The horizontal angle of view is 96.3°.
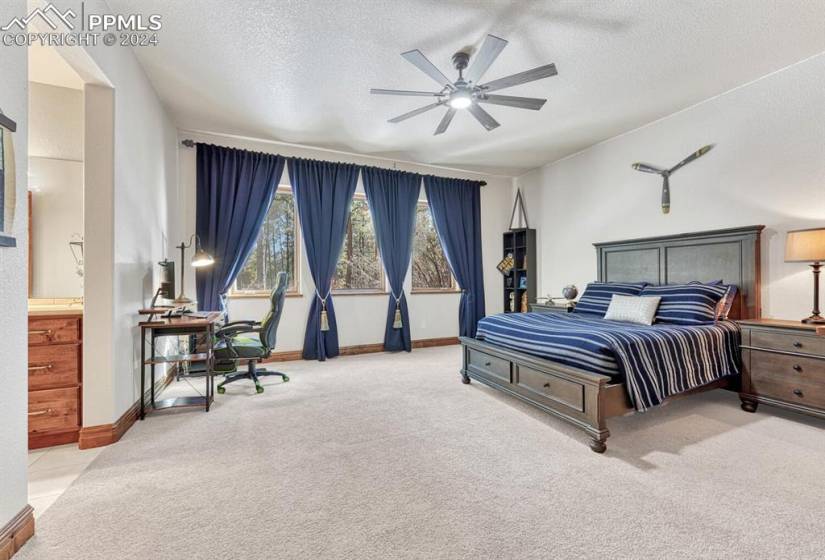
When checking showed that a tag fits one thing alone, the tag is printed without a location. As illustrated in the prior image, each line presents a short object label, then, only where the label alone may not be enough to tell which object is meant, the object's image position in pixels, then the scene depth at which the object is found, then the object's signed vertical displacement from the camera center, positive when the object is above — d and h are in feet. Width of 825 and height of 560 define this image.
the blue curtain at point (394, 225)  17.57 +2.74
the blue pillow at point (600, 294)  13.37 -0.48
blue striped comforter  8.21 -1.68
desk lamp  11.55 +0.69
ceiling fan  8.02 +4.84
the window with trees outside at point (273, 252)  16.06 +1.29
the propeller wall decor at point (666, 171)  12.75 +4.15
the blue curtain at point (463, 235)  19.15 +2.45
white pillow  11.41 -0.88
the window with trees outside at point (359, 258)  17.81 +1.14
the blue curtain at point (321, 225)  16.11 +2.48
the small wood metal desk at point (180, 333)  9.60 -1.46
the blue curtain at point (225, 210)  14.62 +2.86
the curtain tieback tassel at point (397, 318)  17.80 -1.80
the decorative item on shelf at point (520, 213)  20.72 +3.87
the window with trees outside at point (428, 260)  19.52 +1.15
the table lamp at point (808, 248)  9.09 +0.85
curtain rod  14.42 +5.42
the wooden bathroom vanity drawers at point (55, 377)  7.68 -2.03
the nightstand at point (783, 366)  8.70 -2.11
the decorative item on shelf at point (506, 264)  20.35 +0.94
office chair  11.59 -2.01
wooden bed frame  7.96 -0.93
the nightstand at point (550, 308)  15.19 -1.13
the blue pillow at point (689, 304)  10.77 -0.68
